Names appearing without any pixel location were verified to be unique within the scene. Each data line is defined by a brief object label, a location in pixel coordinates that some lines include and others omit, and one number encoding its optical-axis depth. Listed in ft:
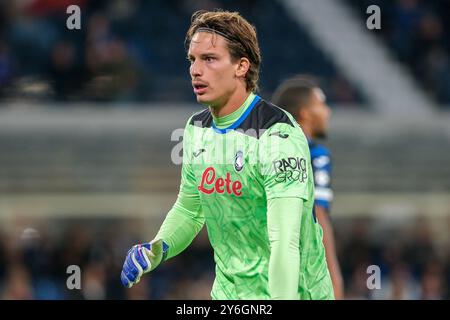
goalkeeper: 27.20
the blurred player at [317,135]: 43.06
